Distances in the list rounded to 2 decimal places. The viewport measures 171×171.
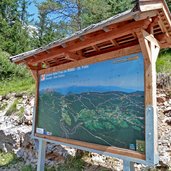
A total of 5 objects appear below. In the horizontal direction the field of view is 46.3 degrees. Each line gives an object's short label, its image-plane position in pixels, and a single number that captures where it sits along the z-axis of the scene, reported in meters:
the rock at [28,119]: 6.11
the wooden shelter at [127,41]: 2.35
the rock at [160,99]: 4.60
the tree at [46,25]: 13.79
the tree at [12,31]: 14.23
